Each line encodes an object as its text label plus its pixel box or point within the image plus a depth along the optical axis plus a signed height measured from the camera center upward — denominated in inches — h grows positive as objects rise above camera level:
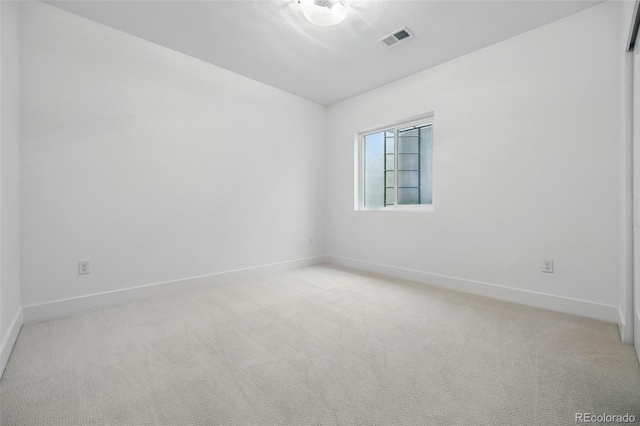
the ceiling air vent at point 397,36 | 96.0 +64.0
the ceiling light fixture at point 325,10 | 78.6 +59.4
